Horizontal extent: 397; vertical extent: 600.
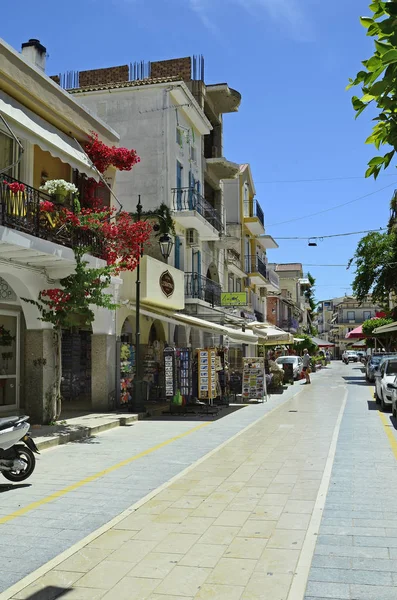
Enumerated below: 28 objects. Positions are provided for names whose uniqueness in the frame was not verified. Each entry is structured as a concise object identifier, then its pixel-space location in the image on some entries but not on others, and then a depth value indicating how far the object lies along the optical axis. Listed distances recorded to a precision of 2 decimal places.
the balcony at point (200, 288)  26.66
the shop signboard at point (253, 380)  22.42
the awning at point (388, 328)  34.76
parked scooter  8.41
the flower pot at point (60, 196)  14.13
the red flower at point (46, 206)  12.88
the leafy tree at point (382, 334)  50.47
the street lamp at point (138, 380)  17.45
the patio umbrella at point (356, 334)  50.84
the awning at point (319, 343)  61.01
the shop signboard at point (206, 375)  18.47
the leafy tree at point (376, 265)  35.94
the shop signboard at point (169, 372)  18.20
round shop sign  20.70
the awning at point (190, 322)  18.83
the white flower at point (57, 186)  14.06
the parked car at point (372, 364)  34.75
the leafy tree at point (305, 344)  58.45
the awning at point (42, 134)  11.58
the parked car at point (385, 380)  18.25
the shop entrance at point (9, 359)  15.91
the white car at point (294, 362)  40.00
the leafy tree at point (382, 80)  3.67
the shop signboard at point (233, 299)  30.86
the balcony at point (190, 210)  24.61
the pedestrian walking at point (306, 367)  34.50
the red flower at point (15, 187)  12.02
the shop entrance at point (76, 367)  20.33
